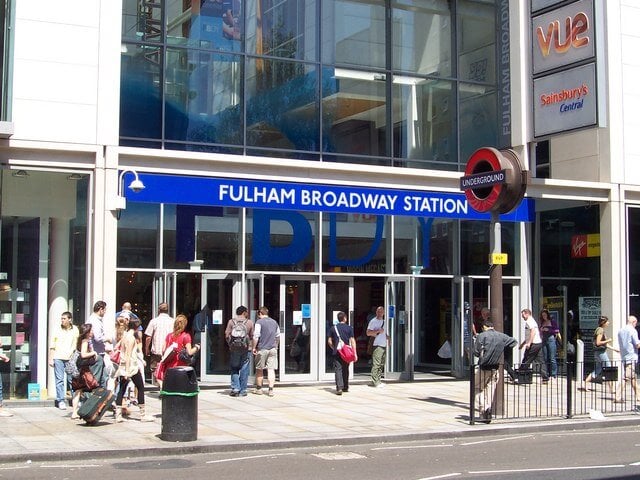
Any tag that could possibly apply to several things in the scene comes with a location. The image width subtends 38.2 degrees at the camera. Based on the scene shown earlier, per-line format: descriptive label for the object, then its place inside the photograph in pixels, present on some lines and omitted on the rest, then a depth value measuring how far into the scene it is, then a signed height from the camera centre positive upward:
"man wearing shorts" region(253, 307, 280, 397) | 18.31 -1.01
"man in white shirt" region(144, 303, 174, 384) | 17.61 -0.69
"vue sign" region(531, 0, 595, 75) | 20.59 +5.96
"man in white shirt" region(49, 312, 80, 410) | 15.98 -0.95
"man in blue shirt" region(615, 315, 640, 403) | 18.11 -1.03
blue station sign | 18.34 +2.09
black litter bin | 12.44 -1.51
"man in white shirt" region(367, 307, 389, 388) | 20.20 -1.06
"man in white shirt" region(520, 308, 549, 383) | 21.02 -1.04
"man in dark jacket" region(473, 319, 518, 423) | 15.34 -1.01
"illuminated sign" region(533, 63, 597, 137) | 20.38 +4.46
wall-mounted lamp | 16.84 +1.96
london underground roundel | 16.12 +2.02
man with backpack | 17.64 -1.00
